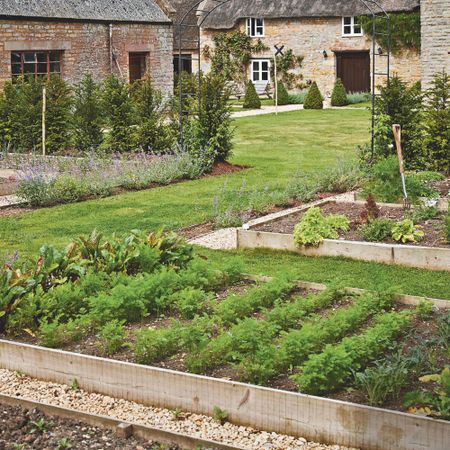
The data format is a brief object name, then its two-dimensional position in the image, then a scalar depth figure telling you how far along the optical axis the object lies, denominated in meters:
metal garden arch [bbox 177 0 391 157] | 16.75
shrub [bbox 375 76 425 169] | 16.73
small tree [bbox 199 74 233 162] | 18.19
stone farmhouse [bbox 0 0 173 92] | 25.73
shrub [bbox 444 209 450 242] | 10.53
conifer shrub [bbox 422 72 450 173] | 16.61
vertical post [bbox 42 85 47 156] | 18.78
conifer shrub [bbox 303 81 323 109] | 35.19
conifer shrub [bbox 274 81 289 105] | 38.78
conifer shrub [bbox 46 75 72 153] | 20.75
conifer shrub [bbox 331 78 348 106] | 37.03
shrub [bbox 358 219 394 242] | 10.95
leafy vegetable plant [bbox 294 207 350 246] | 10.91
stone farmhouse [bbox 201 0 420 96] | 41.00
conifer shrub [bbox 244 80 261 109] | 36.16
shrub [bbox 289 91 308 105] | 39.59
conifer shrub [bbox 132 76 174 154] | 19.25
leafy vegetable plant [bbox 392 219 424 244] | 10.78
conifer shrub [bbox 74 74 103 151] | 20.23
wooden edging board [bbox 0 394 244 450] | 5.85
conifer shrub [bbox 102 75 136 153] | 19.78
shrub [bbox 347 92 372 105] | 38.06
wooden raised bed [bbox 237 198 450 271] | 10.19
